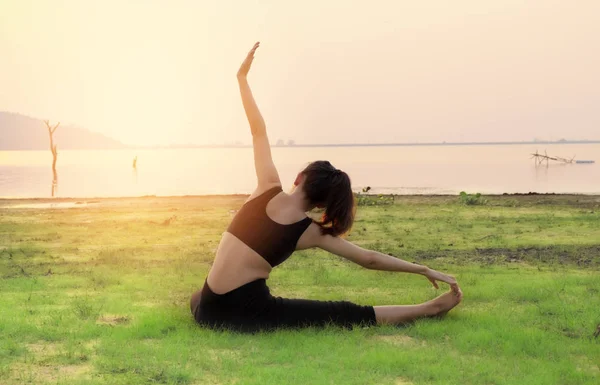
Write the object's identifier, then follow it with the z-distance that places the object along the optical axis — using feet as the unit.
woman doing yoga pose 21.27
